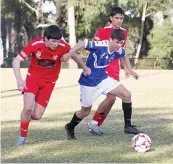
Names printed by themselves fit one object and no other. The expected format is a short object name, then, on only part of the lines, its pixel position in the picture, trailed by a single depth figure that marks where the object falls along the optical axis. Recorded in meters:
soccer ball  13.70
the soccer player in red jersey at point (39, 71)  14.83
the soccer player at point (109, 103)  17.16
